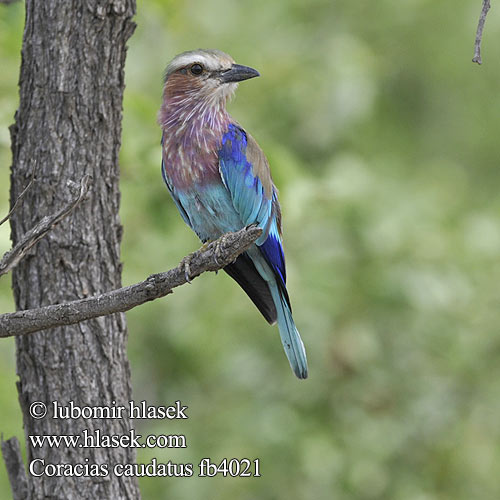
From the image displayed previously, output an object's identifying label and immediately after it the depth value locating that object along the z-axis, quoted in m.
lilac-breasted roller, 7.08
